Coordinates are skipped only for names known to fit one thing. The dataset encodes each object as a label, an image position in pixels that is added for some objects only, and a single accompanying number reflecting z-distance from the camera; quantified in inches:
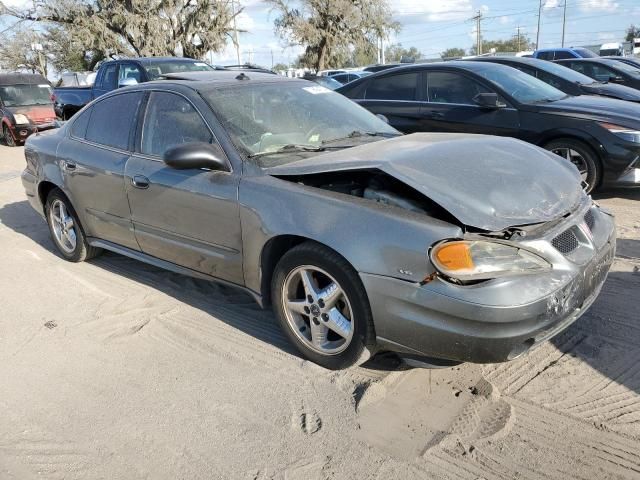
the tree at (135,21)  1242.0
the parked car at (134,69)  442.0
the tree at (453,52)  3473.4
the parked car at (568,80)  314.0
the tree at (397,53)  3017.2
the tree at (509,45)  3015.3
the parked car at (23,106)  588.4
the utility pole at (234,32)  1312.5
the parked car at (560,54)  761.0
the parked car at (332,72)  1262.4
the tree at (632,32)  2719.7
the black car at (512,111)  245.6
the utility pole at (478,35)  2797.7
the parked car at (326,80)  648.5
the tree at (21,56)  1888.5
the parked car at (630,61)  625.9
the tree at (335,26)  1529.3
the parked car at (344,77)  1039.6
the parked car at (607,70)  487.5
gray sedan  106.4
